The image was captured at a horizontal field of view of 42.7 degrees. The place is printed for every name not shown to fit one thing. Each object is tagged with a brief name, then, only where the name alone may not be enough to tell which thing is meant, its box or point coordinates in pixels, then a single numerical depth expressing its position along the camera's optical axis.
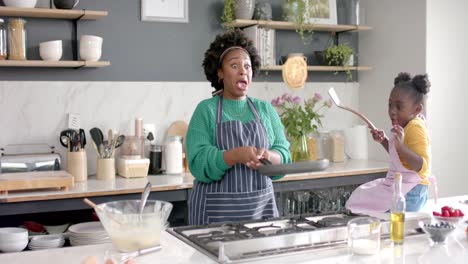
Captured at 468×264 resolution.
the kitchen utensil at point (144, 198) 2.05
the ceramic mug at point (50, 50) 3.83
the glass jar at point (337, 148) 4.87
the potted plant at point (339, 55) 4.84
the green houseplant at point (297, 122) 4.47
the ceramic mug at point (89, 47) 3.92
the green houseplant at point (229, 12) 4.44
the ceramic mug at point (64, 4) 3.86
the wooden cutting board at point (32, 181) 3.36
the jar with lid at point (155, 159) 4.21
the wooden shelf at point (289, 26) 4.41
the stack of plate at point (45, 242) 3.26
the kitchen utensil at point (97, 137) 4.07
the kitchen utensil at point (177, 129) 4.40
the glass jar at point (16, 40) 3.76
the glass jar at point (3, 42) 3.72
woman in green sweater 2.62
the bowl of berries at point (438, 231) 2.03
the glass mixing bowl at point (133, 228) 1.92
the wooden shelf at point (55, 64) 3.68
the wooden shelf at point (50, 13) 3.71
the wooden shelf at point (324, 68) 4.53
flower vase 4.46
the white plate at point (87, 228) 3.24
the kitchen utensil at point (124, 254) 1.84
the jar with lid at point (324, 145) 4.91
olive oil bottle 2.00
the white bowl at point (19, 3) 3.72
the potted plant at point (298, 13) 4.64
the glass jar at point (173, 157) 4.18
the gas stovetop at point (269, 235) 1.87
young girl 2.80
